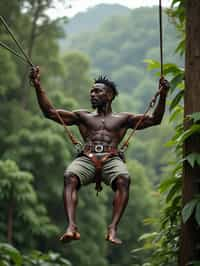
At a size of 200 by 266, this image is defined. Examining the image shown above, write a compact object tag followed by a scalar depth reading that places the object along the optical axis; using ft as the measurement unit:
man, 24.66
